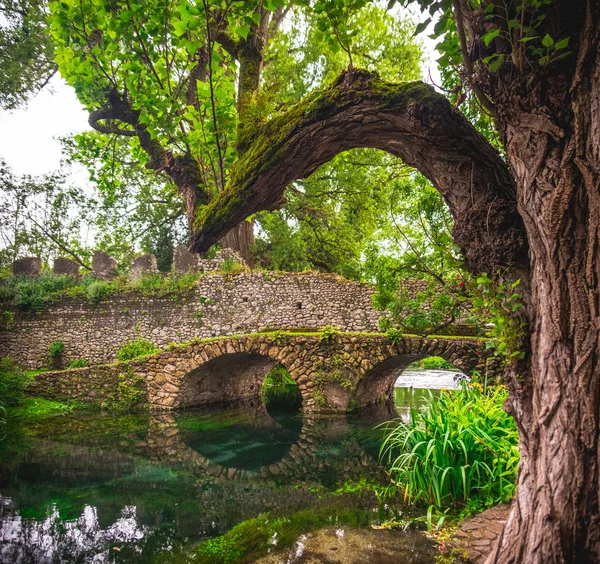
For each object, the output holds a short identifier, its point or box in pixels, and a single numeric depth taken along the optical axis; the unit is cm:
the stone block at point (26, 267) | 1558
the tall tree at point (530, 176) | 174
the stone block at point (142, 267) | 1491
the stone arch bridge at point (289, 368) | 946
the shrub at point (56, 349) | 1455
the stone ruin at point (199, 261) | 1450
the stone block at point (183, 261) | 1470
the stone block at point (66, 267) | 1555
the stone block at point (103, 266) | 1533
